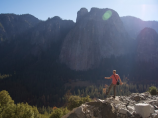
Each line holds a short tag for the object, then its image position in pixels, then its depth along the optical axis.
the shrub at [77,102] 36.55
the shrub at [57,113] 30.84
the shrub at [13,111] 23.62
